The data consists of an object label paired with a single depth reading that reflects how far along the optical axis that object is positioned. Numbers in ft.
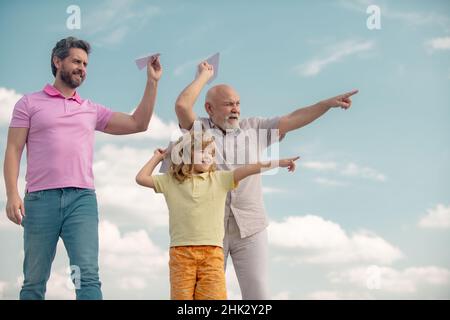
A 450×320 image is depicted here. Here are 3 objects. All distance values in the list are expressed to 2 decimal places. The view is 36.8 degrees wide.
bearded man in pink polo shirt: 16.72
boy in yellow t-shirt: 15.35
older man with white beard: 17.37
